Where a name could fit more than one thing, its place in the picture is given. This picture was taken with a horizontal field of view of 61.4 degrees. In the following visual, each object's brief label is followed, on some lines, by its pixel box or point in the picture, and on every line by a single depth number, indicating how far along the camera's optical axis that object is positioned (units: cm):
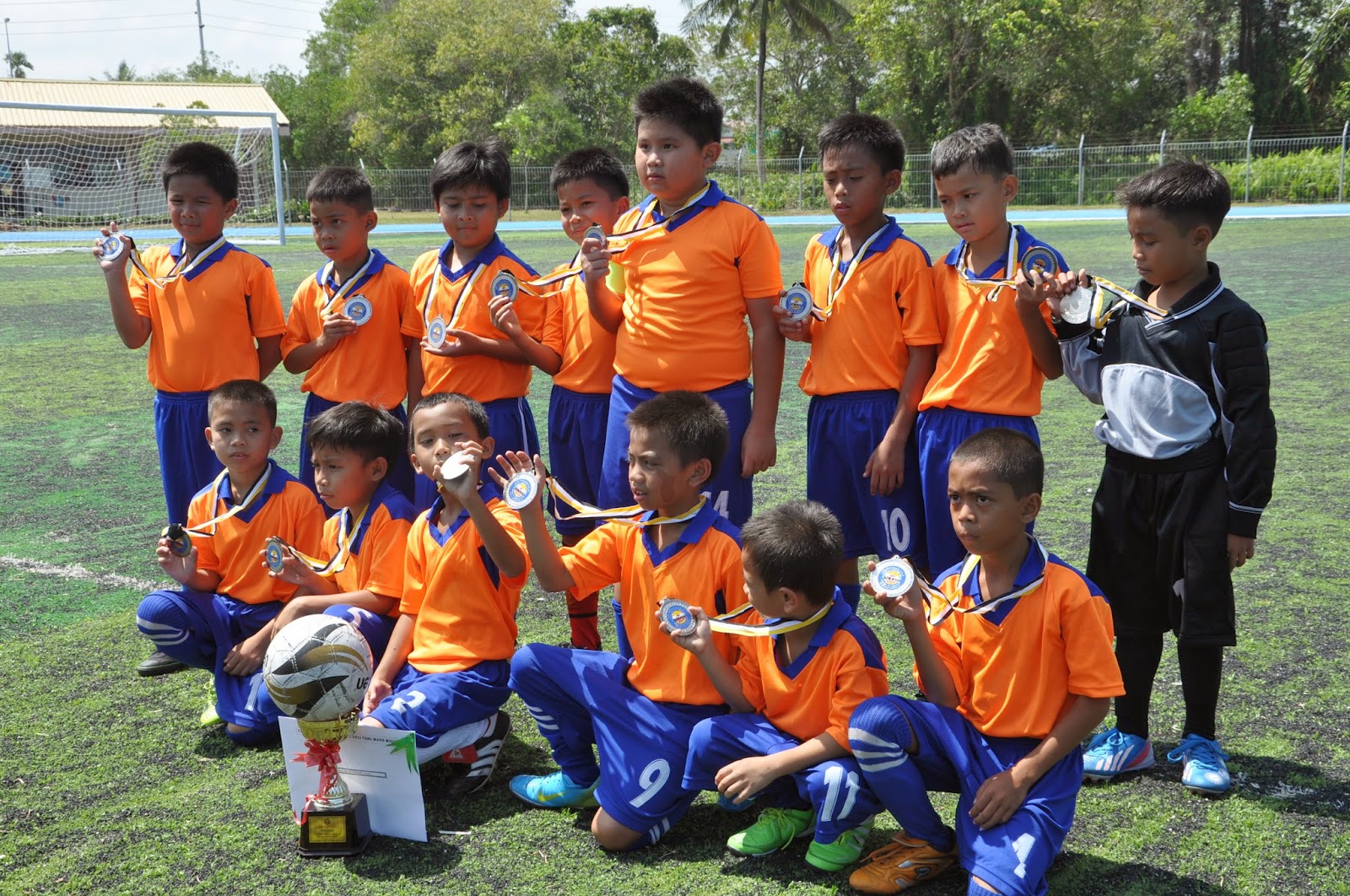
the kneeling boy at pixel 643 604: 298
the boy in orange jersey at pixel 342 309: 431
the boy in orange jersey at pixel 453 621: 315
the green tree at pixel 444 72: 4269
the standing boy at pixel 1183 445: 306
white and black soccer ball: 281
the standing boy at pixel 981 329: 343
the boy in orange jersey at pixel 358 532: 351
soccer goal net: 2366
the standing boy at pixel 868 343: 363
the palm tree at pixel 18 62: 8362
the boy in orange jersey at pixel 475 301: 414
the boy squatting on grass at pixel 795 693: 274
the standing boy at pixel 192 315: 441
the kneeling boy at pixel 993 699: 260
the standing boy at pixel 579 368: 411
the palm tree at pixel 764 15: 3791
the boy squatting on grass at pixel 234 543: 365
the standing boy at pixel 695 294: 365
